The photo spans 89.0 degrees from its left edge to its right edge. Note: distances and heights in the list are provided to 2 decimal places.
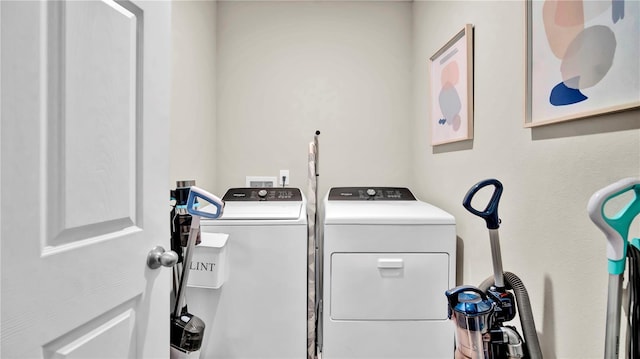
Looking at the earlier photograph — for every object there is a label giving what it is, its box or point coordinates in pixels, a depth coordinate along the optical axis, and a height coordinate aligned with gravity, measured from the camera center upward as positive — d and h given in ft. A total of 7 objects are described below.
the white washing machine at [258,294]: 5.11 -1.85
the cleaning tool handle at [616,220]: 2.22 -0.28
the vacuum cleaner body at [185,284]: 4.10 -1.40
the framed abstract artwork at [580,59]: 2.70 +1.15
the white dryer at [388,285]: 5.12 -1.70
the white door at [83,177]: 2.04 +0.00
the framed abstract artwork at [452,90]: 5.23 +1.59
